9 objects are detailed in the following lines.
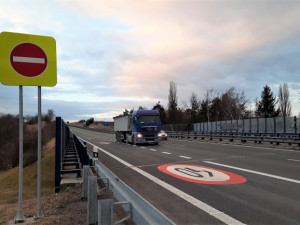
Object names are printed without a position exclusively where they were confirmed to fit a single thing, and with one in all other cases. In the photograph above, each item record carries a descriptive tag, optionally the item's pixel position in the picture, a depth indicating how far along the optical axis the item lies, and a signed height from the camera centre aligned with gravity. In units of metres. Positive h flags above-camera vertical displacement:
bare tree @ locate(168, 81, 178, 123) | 77.43 +5.70
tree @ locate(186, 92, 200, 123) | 77.56 +2.80
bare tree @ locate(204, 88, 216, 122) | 74.81 +5.02
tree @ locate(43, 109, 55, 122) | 91.66 +2.40
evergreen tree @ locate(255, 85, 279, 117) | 72.69 +3.98
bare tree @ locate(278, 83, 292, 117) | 79.25 +4.63
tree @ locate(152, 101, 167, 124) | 74.06 +3.00
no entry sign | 4.64 +1.12
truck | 24.36 -0.73
